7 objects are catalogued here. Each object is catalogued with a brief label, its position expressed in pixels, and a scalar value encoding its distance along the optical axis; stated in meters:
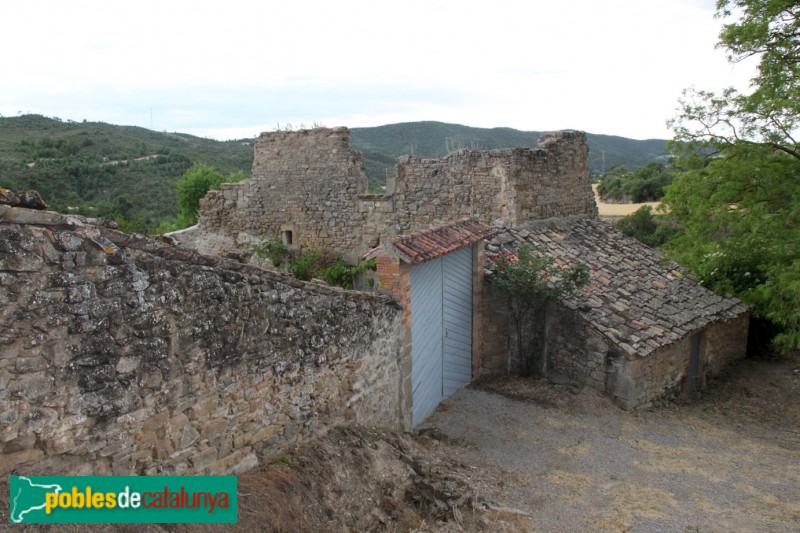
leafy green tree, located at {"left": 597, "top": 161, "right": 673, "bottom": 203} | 35.81
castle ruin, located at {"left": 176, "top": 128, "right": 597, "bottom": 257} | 11.68
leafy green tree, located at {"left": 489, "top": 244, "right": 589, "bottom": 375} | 9.48
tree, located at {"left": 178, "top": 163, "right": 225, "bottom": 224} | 24.84
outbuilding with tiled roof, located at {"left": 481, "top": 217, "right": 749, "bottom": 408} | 9.17
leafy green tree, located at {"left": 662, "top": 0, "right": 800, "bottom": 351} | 9.92
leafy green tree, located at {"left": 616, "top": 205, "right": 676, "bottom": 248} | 23.78
